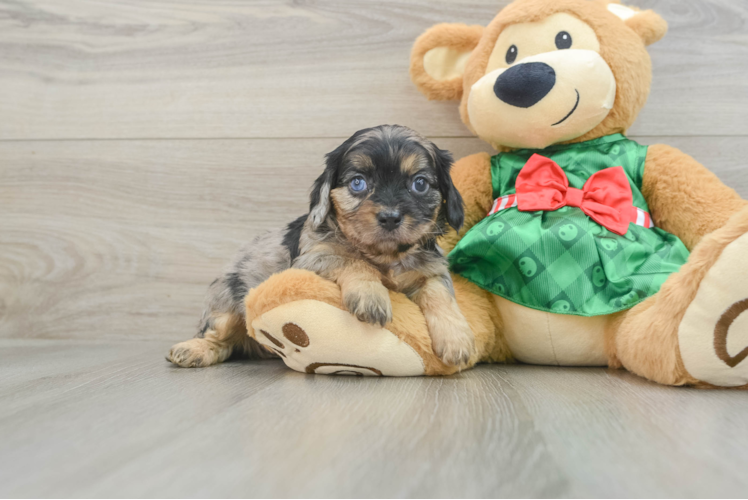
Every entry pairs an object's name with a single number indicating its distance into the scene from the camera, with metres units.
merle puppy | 0.62
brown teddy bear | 0.61
